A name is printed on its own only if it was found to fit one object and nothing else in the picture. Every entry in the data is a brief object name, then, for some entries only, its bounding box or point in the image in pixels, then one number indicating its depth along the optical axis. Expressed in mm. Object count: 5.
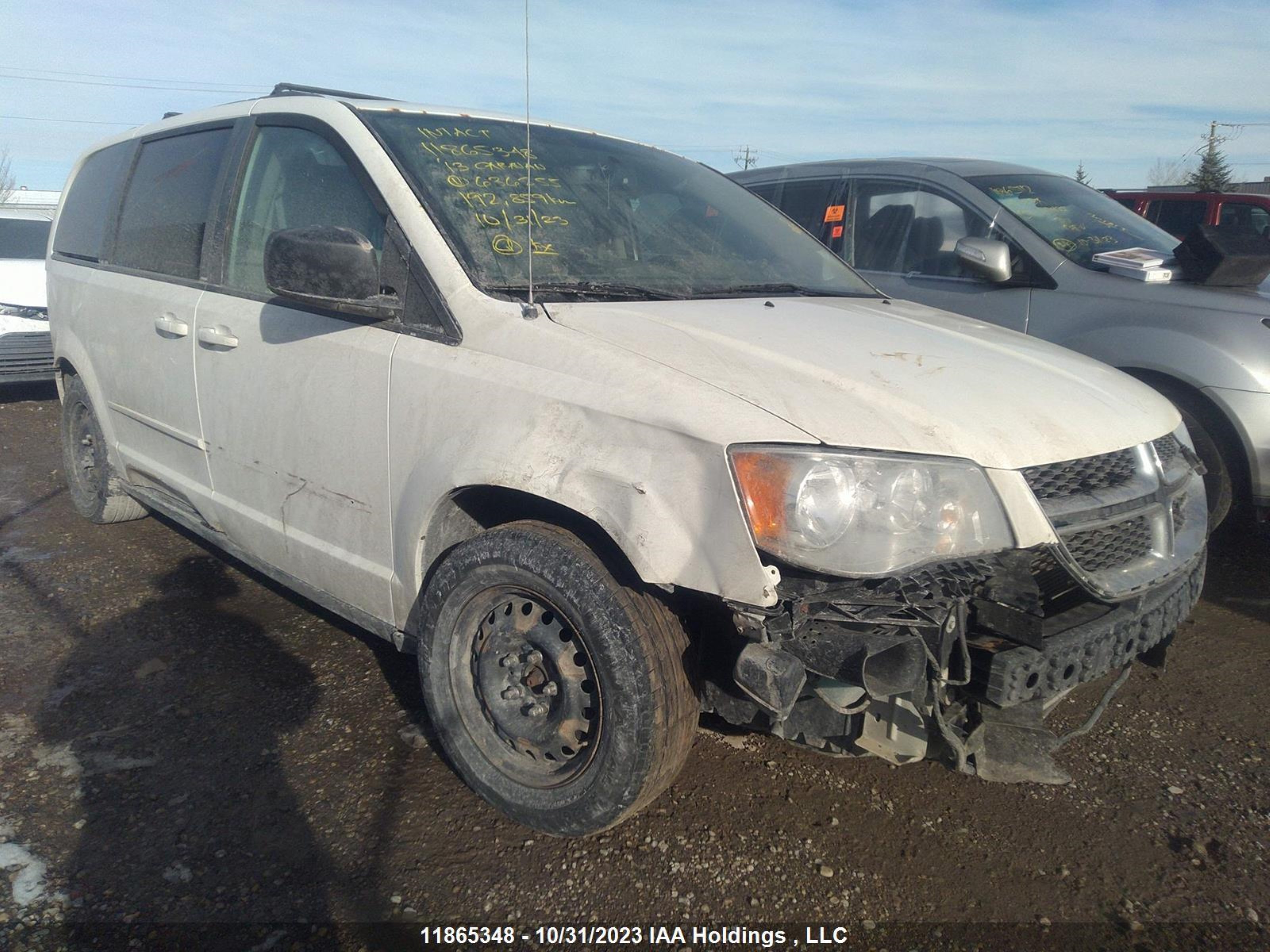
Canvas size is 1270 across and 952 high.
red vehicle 9188
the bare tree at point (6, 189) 51525
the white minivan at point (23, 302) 7945
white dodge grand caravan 1962
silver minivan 3844
